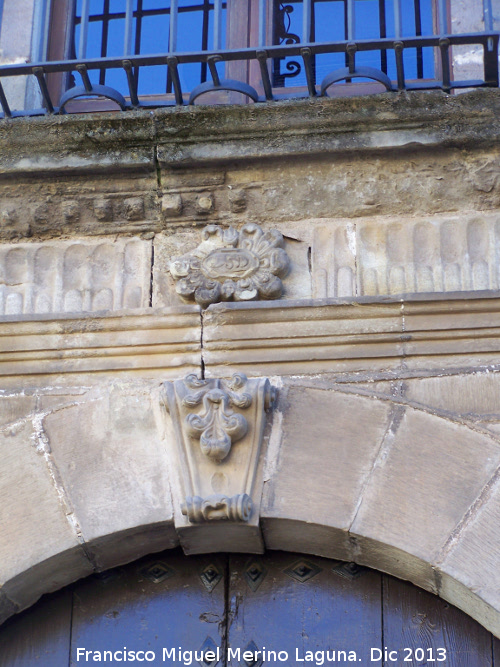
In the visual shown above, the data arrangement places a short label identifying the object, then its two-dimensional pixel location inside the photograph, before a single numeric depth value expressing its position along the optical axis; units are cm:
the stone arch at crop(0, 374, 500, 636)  542
